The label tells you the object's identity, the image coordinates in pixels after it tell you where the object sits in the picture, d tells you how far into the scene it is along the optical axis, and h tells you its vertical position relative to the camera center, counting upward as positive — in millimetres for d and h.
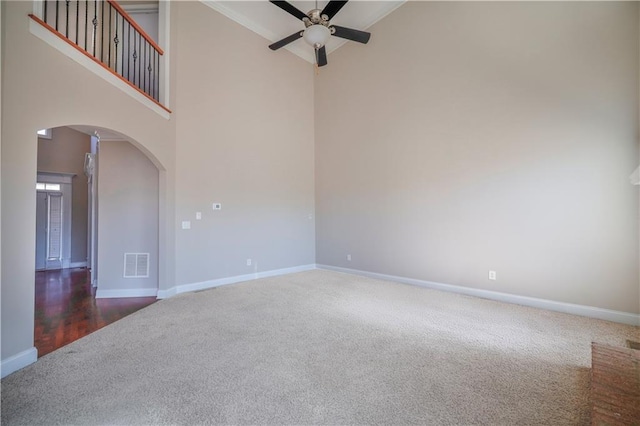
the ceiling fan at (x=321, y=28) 3546 +2685
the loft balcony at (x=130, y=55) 3494 +2514
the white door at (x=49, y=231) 6926 -276
